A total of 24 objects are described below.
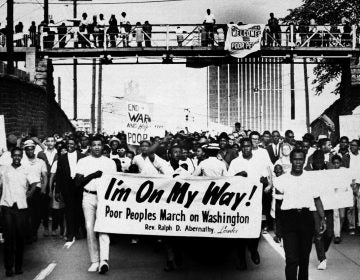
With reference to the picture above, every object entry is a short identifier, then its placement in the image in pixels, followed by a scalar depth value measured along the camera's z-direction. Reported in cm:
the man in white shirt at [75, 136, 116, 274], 917
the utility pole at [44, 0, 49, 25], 3416
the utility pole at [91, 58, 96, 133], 4366
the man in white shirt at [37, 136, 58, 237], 1282
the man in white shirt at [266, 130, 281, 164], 1566
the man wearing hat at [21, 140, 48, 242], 1189
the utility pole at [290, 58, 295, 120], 4234
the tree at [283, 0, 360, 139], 4241
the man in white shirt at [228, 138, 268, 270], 1105
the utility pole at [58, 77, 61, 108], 6969
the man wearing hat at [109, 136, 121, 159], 1576
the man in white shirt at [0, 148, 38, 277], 915
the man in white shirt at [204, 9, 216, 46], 2998
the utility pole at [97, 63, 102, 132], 4591
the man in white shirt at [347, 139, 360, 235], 1302
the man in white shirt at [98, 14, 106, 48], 3055
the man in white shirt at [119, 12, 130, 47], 2996
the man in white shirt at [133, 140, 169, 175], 1085
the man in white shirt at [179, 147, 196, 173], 1213
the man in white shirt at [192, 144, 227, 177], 1009
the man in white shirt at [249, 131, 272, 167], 1152
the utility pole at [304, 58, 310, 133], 4516
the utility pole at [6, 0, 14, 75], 2559
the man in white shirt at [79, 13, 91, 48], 3041
